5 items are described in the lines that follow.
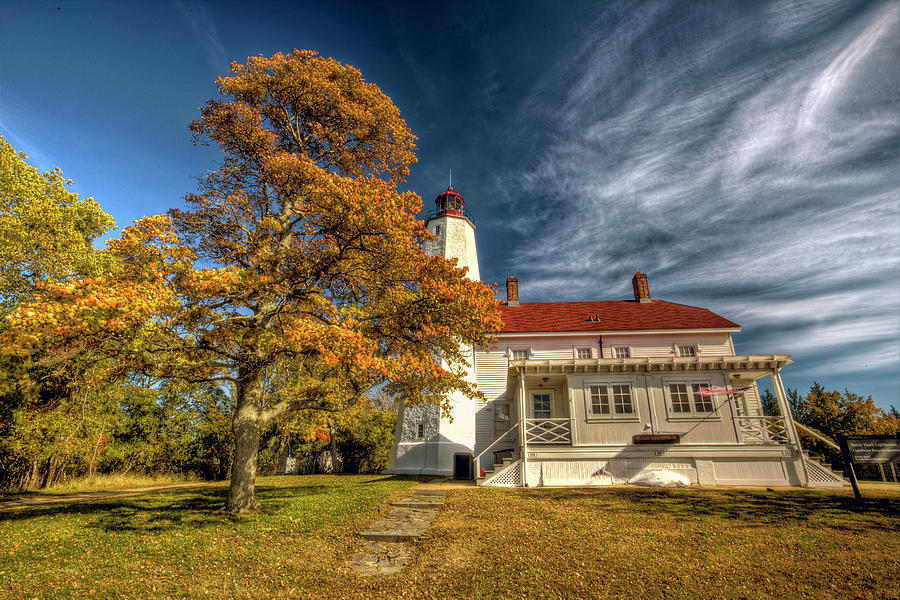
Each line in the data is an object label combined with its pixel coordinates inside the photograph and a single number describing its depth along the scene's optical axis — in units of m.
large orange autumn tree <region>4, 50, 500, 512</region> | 7.86
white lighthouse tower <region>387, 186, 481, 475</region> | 22.05
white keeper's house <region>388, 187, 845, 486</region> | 15.78
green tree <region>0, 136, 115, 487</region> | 14.84
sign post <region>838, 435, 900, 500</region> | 10.73
